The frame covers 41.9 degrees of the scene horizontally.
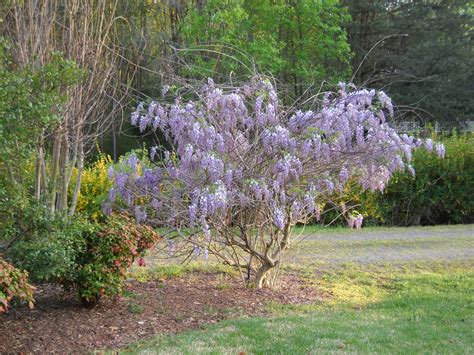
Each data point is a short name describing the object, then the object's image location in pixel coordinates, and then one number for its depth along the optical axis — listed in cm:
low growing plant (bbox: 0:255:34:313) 463
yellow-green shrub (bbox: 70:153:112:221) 1354
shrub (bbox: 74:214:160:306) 644
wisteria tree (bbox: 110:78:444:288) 718
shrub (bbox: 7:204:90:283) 561
